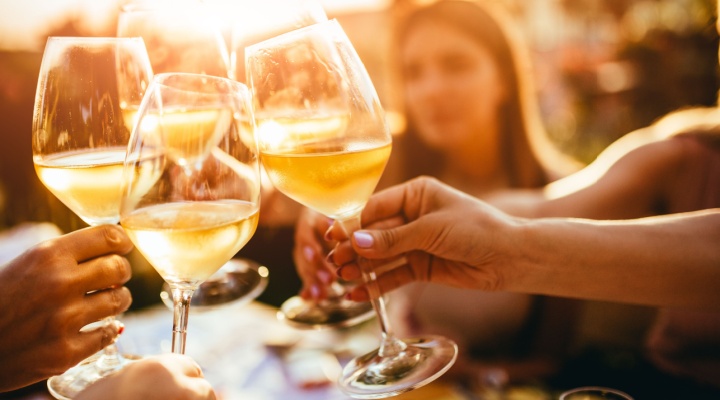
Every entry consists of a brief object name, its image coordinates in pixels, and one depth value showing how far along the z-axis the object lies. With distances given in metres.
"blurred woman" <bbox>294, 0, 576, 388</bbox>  1.22
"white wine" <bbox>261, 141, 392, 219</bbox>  0.60
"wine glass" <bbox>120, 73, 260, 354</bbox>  0.55
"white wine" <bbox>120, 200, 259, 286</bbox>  0.55
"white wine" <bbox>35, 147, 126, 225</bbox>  0.61
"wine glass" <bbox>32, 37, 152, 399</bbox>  0.61
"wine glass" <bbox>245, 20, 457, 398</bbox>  0.60
